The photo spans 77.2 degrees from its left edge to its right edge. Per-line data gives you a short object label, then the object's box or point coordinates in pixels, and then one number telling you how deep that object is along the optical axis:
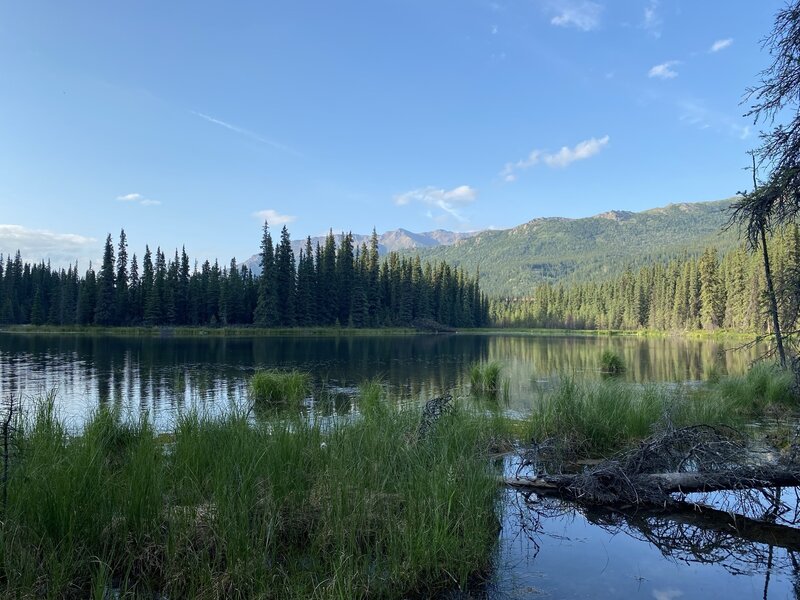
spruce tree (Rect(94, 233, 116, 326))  76.25
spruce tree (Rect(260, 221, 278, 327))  78.25
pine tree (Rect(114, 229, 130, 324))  78.31
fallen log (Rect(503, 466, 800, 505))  7.15
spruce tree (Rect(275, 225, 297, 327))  81.25
